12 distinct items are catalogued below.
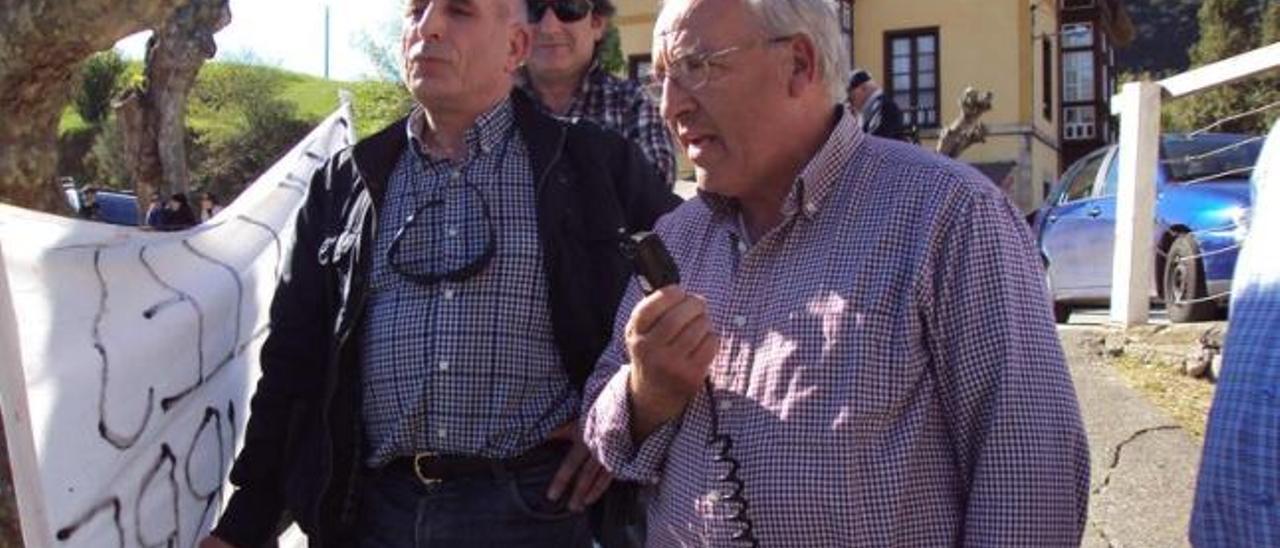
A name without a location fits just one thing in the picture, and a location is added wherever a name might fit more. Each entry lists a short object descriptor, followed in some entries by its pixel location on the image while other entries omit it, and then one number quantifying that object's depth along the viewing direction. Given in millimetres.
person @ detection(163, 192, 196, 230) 15605
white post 7953
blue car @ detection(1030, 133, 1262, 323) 8453
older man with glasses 1935
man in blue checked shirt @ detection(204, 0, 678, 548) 2719
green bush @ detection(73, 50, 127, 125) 52406
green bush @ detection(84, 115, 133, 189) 46353
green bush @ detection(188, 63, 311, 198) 47469
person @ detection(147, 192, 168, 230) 15530
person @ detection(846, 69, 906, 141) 5039
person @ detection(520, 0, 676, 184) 3672
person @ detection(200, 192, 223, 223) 22656
